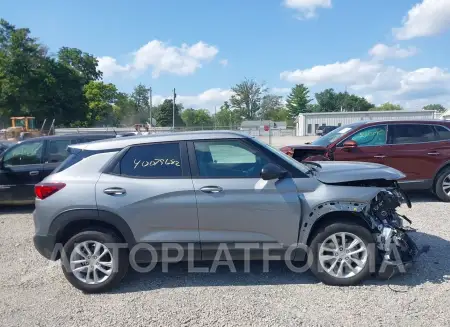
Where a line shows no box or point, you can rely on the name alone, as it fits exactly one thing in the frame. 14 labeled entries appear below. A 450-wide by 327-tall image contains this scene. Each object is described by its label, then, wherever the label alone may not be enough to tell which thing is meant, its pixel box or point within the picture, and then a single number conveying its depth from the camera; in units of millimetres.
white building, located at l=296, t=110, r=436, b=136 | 49469
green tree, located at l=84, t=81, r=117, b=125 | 62562
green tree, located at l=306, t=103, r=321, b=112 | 88062
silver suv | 3809
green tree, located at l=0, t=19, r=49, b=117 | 46312
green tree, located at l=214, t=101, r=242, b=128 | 92062
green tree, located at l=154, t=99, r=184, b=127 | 79750
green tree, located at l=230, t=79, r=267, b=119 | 90438
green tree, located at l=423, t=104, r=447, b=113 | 116075
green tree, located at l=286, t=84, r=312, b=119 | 84381
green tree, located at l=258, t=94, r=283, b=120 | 90688
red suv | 7367
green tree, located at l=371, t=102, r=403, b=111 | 113438
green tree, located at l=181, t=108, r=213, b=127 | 113125
